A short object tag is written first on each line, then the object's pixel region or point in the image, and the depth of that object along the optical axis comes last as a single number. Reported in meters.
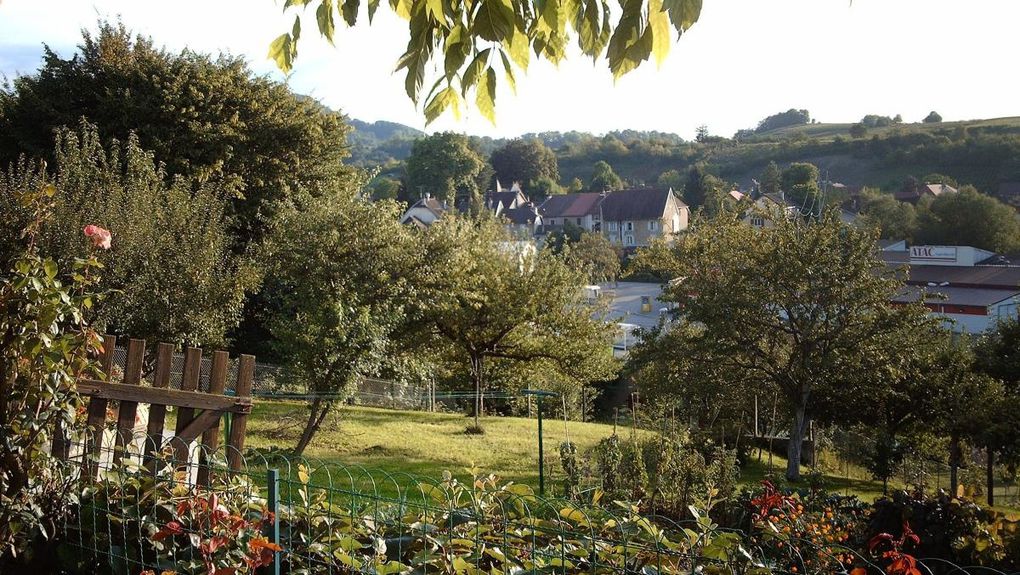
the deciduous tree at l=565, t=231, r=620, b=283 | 52.95
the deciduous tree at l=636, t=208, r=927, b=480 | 14.26
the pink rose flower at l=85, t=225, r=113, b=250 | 3.97
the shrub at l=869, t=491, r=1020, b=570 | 4.73
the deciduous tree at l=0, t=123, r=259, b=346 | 12.64
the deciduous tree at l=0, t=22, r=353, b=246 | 19.62
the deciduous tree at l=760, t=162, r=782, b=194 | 76.61
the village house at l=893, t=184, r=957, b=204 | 65.11
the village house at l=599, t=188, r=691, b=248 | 77.85
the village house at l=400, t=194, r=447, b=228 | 71.82
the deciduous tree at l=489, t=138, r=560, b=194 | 100.12
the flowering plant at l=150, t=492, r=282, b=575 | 2.94
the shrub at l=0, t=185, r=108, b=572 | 3.54
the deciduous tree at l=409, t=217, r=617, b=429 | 18.94
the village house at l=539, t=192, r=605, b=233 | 83.31
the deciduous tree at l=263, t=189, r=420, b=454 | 10.79
